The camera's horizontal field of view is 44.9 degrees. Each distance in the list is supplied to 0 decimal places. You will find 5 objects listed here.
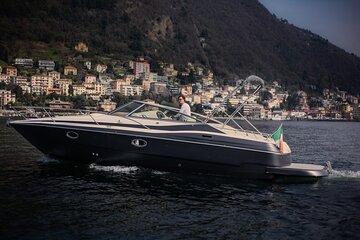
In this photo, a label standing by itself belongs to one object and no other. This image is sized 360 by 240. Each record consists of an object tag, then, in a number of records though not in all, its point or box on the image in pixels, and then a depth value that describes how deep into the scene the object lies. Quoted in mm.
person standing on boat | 14102
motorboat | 13312
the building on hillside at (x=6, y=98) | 120438
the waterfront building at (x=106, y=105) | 121638
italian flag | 13638
